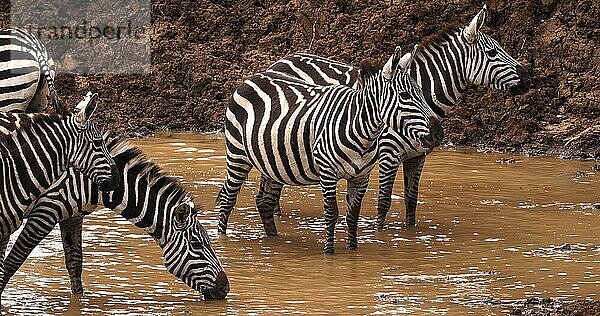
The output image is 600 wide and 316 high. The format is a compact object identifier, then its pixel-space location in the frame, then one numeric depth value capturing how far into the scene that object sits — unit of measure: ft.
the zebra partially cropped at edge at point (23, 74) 42.47
